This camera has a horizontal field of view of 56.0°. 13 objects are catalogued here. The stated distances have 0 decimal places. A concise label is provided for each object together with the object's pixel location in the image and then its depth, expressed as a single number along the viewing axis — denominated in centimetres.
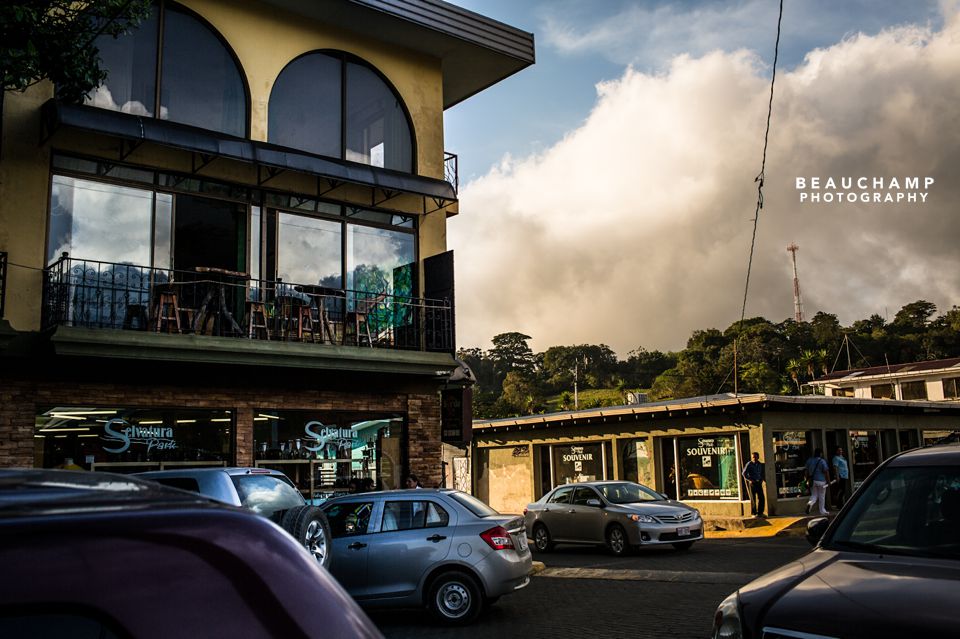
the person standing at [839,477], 2547
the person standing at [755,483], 2583
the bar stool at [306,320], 1786
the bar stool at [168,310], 1602
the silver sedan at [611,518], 1939
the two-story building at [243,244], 1542
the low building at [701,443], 2752
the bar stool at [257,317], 1731
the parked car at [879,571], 404
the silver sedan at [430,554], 1162
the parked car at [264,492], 946
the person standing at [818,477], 2434
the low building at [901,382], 6738
